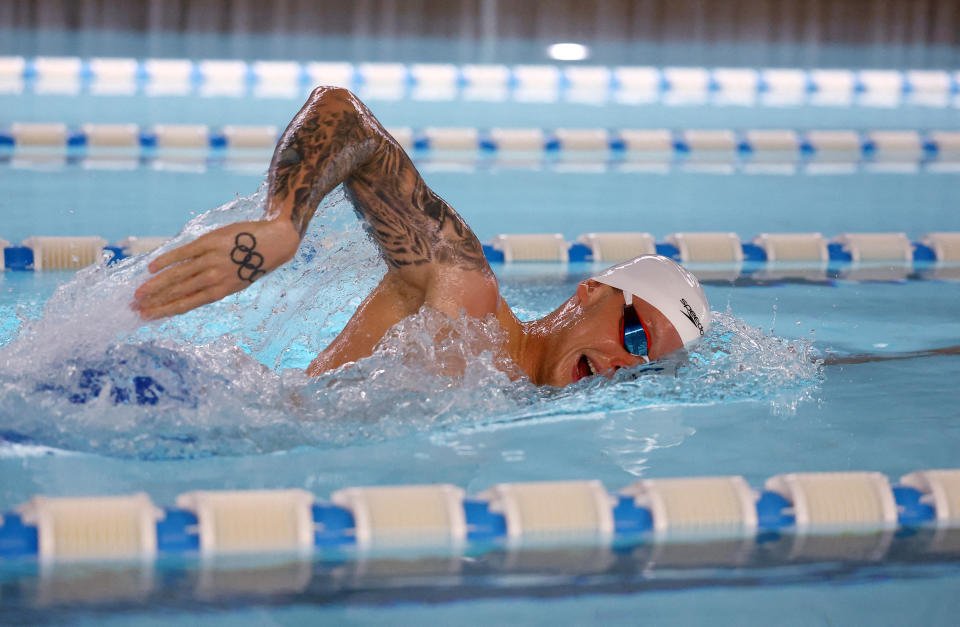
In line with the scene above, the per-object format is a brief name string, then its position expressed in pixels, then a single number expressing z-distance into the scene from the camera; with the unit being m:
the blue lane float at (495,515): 3.94
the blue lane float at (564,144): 13.43
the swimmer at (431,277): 4.30
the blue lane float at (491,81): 19.02
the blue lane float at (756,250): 9.13
